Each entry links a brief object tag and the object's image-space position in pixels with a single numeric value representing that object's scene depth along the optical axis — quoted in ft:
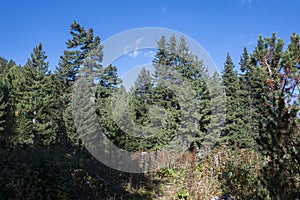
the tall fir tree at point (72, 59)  63.87
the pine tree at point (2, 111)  55.62
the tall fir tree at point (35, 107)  55.69
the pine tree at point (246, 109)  55.11
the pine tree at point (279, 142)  8.52
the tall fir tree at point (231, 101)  54.80
